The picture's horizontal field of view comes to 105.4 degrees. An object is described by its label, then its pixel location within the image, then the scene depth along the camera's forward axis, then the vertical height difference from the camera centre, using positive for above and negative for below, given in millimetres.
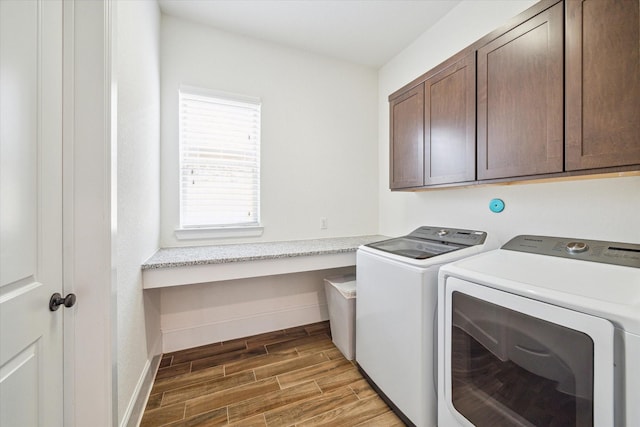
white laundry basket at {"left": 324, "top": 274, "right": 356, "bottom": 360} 1846 -781
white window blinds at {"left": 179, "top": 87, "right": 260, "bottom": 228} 2021 +462
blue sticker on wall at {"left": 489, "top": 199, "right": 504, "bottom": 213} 1589 +49
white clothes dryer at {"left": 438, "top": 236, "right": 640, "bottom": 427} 647 -406
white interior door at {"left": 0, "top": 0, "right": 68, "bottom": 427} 664 +5
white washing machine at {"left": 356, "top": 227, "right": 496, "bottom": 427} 1215 -574
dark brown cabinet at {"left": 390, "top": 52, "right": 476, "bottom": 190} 1501 +595
